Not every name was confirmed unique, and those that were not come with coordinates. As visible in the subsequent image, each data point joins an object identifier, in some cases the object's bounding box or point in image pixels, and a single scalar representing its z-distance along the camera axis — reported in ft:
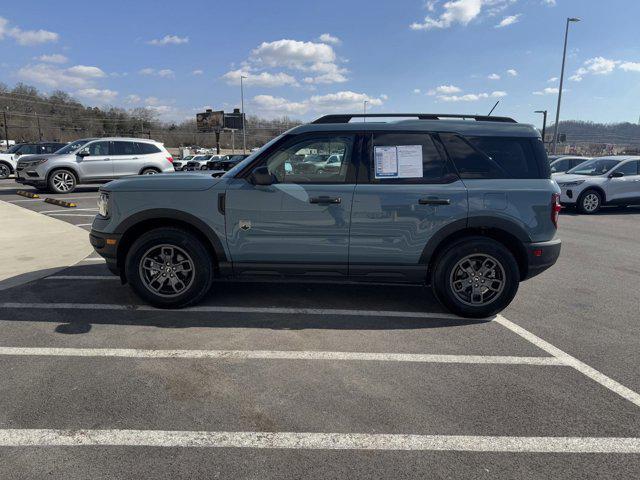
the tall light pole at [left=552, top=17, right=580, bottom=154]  88.44
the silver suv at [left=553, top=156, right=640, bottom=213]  42.63
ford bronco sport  14.19
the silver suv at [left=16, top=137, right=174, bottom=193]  48.03
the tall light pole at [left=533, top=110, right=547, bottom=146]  123.01
